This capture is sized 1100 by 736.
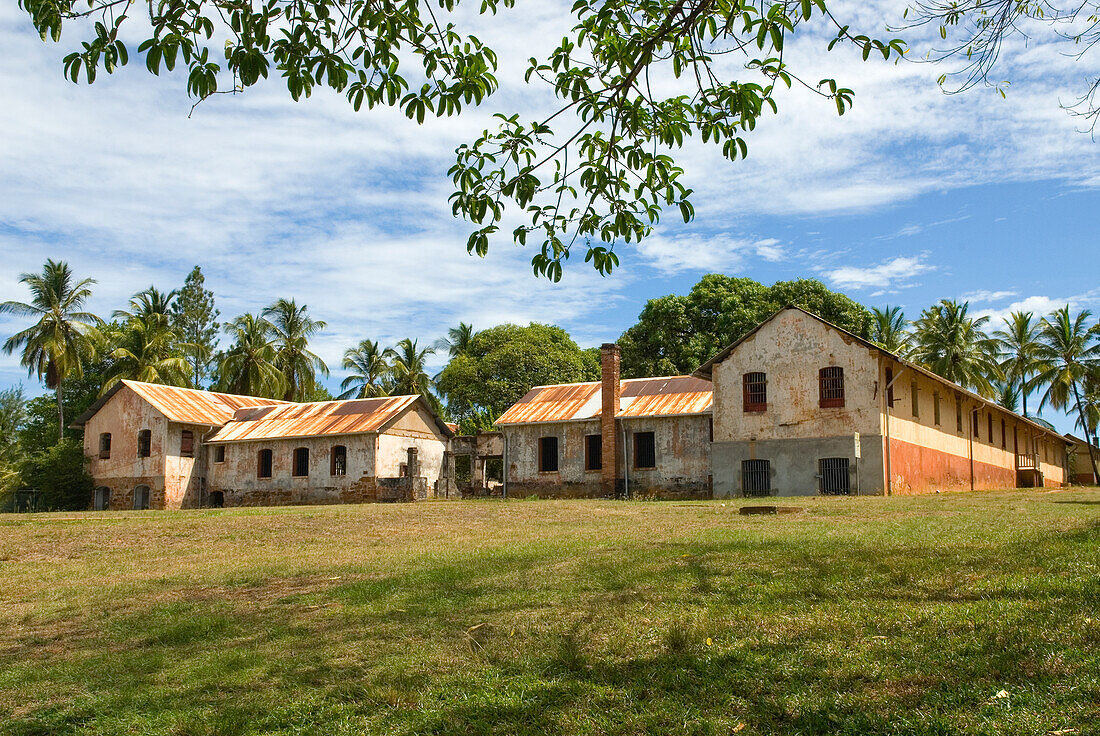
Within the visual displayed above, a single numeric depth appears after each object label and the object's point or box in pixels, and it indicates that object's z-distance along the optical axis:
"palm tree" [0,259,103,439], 44.84
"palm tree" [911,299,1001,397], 47.31
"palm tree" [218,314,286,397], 50.72
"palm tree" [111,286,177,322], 51.22
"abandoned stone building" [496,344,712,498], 31.80
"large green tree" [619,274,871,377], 43.62
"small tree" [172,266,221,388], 54.72
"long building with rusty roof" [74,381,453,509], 35.97
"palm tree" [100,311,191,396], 46.87
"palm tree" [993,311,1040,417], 51.22
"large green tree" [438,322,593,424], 49.62
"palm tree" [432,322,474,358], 57.38
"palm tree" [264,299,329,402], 52.16
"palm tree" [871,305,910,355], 47.59
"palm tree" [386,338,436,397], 53.66
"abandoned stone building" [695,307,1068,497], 26.45
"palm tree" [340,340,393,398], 54.03
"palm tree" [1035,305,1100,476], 48.00
